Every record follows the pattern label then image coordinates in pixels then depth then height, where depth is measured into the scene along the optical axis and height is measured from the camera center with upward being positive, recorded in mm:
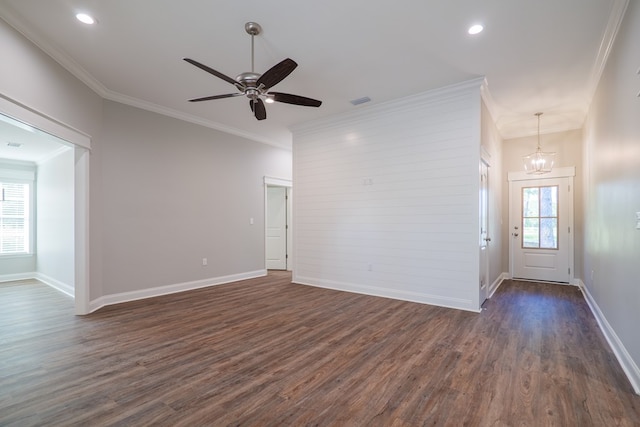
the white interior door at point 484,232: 4387 -291
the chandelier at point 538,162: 5688 +1018
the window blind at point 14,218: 6637 -128
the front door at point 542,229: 6020 -325
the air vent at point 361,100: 4739 +1810
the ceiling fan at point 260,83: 2758 +1275
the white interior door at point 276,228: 7742 -399
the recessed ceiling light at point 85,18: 2809 +1846
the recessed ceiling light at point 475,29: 2945 +1832
